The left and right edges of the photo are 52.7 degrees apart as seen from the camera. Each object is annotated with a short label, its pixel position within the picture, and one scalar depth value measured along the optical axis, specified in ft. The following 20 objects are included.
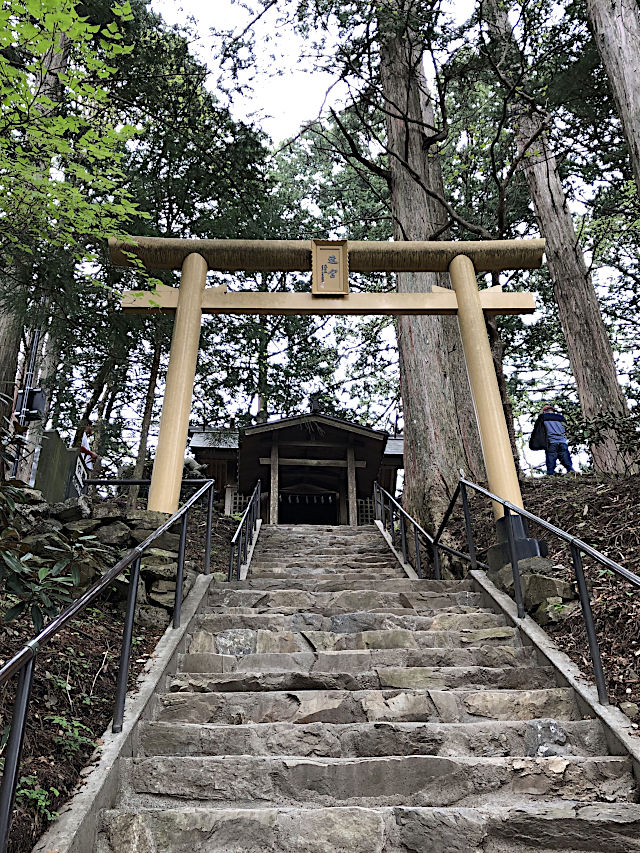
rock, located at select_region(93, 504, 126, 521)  16.67
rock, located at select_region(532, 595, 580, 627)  13.01
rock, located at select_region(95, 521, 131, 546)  15.67
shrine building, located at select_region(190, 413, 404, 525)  42.80
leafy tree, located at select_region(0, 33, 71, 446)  20.95
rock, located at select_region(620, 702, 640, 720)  9.70
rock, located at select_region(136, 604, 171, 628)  13.48
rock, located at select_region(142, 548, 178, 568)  15.06
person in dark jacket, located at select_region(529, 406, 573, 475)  32.91
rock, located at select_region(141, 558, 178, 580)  14.53
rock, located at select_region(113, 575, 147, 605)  14.02
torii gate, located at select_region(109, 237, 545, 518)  20.17
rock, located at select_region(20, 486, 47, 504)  21.94
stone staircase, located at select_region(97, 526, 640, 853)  7.66
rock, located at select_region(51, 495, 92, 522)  17.06
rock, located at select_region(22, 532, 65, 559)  11.57
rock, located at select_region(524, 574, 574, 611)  13.42
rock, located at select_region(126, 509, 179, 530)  16.26
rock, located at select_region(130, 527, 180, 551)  15.83
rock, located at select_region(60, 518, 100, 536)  16.11
